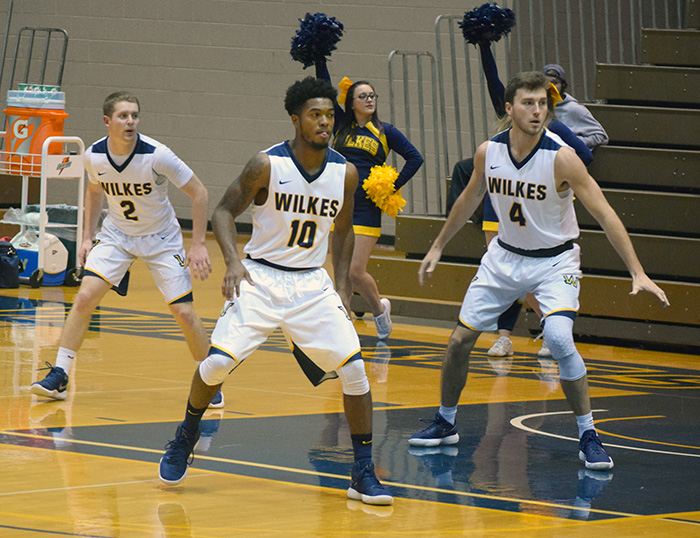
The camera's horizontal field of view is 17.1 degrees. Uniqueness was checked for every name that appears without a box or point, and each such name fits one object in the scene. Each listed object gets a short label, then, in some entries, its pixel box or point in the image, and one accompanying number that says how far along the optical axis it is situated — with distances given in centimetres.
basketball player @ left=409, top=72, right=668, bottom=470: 1170
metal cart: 2362
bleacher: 2038
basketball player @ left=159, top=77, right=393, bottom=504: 1016
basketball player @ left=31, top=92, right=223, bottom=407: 1368
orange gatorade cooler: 2559
